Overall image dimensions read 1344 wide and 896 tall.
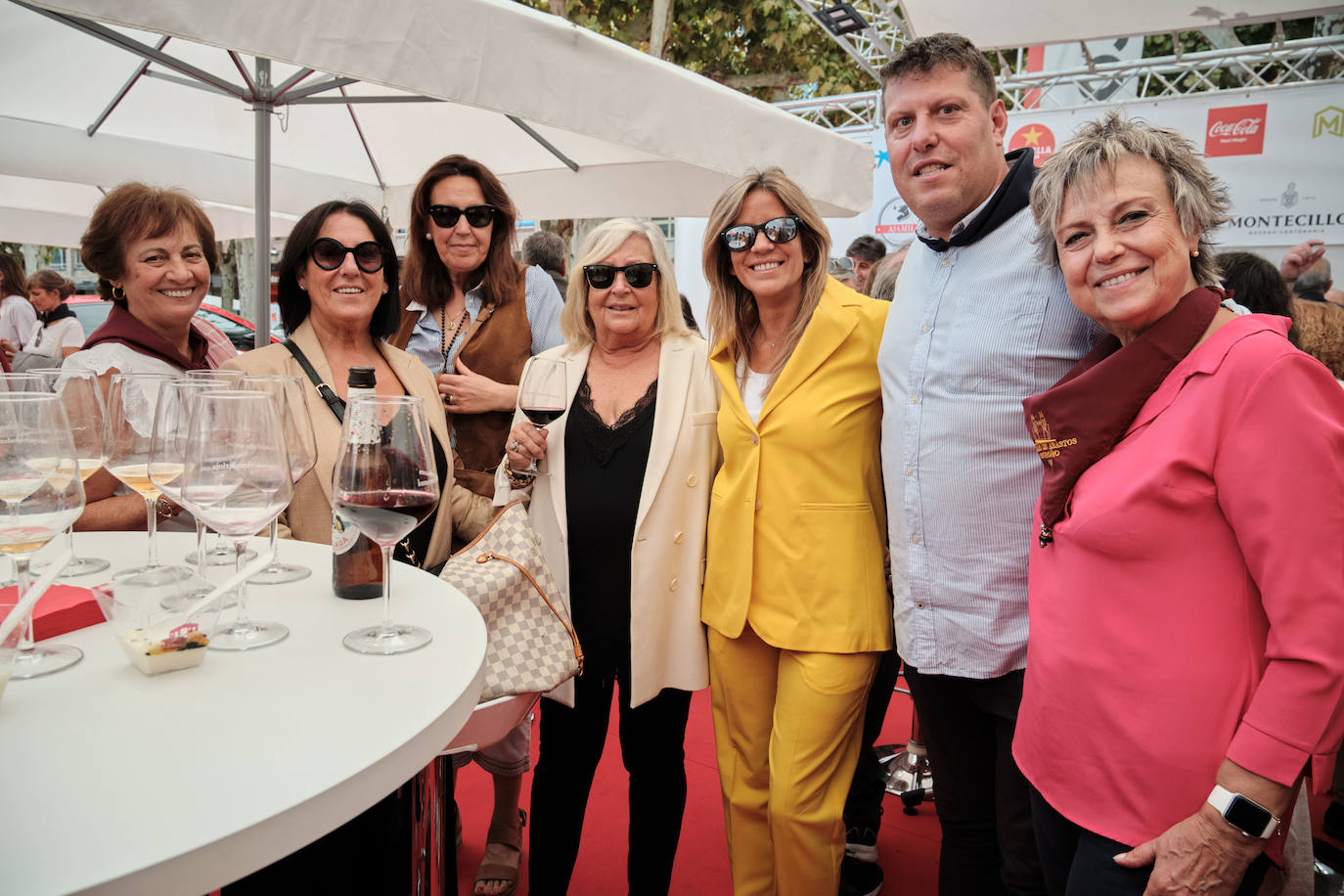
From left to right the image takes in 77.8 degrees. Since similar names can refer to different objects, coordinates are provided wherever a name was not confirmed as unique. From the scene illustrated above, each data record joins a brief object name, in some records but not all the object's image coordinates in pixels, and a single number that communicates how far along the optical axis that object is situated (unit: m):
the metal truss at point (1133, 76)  7.17
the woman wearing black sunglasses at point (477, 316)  2.90
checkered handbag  1.80
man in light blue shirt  1.90
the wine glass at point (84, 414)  1.43
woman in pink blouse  1.24
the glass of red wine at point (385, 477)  1.26
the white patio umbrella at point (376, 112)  2.45
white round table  0.76
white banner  7.14
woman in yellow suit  2.23
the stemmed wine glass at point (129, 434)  1.42
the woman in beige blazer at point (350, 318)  2.36
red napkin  1.20
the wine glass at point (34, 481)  1.08
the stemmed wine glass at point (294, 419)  1.34
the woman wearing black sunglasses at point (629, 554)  2.42
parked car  10.69
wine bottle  1.44
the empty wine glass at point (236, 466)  1.14
